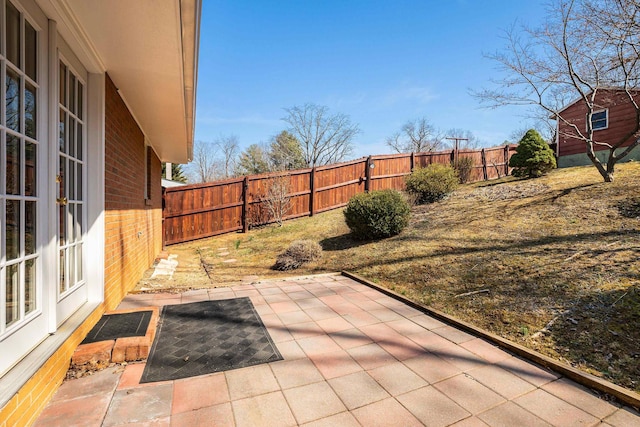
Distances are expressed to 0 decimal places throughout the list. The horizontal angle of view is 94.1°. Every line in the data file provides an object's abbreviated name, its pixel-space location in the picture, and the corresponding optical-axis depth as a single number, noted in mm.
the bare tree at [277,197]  10672
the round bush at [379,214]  6613
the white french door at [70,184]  2405
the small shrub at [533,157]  9366
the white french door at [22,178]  1620
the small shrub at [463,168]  11586
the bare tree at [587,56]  5070
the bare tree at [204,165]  32188
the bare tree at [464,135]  32503
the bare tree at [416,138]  31234
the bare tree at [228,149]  32594
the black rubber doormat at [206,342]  2334
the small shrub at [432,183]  8906
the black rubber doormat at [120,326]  2554
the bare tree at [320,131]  28156
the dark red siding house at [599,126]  10695
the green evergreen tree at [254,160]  28469
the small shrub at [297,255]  6219
